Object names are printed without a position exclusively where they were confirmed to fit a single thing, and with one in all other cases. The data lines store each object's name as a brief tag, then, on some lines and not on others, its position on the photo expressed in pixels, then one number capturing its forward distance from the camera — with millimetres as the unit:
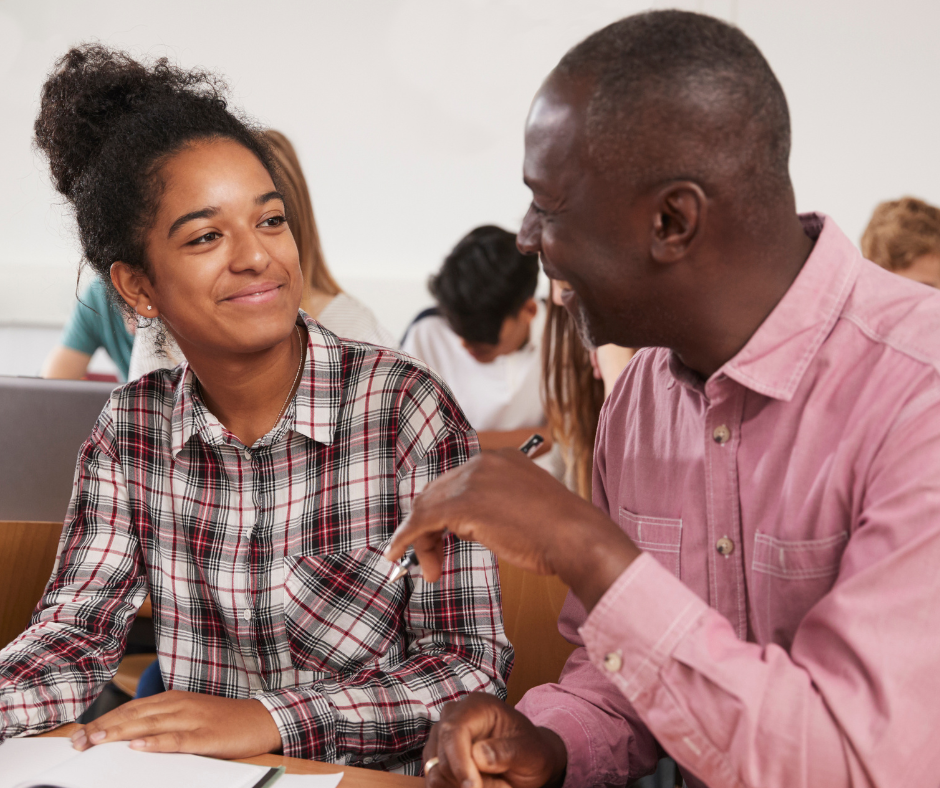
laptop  1824
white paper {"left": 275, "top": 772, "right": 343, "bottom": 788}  831
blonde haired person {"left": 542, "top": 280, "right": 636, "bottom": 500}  2146
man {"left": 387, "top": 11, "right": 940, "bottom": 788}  633
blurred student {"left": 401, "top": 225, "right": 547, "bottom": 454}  2732
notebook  822
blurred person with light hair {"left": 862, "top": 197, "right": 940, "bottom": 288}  2871
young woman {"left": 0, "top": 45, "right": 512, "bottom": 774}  1125
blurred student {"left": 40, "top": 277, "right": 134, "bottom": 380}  2502
